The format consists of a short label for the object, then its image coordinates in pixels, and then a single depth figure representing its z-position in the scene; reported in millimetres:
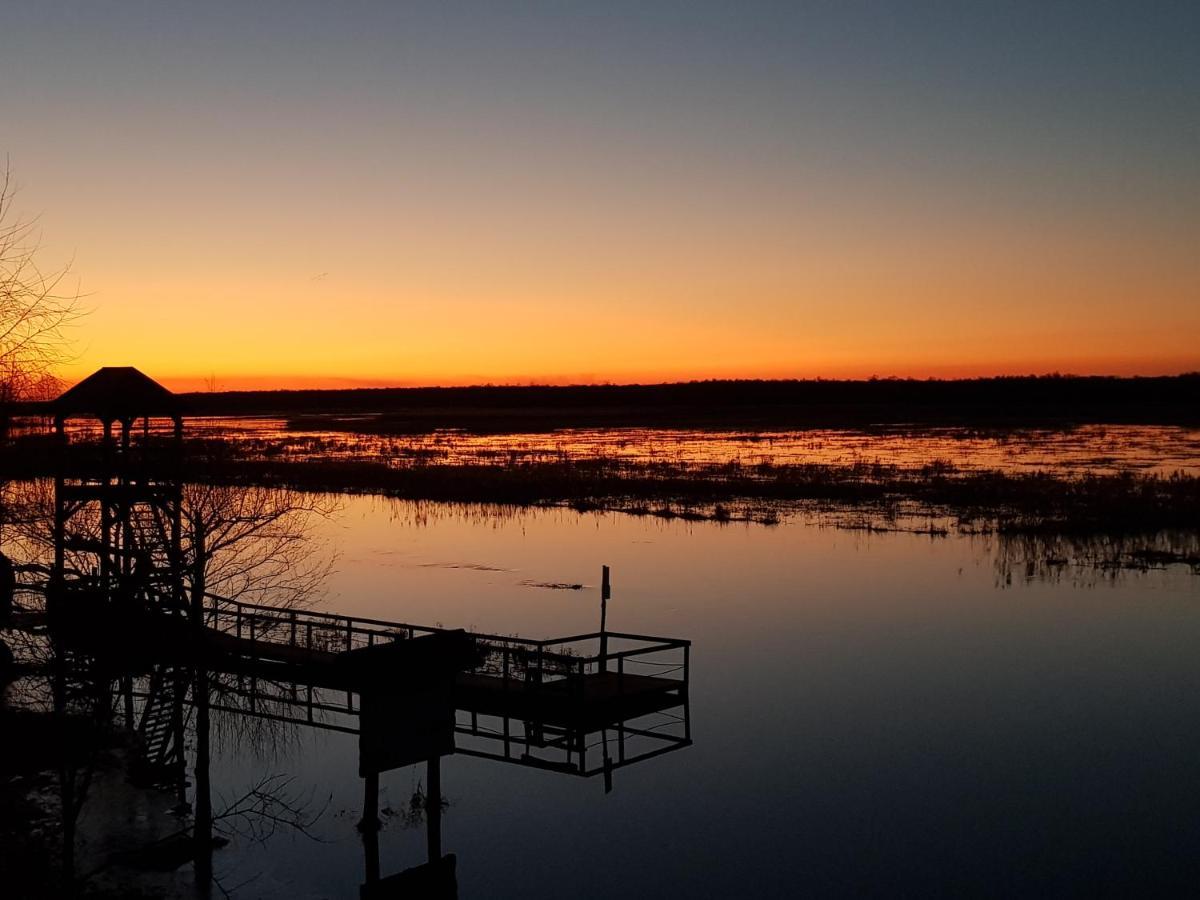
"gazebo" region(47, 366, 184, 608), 21797
